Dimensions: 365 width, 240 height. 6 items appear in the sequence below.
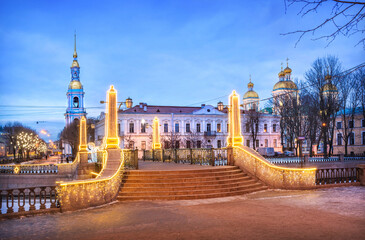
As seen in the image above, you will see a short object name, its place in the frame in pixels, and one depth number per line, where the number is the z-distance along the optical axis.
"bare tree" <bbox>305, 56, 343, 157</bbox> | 34.87
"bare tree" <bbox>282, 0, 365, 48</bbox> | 4.99
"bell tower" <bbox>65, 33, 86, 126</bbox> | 88.31
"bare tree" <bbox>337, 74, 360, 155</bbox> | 36.10
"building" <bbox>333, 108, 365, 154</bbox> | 59.03
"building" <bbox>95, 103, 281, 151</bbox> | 59.84
